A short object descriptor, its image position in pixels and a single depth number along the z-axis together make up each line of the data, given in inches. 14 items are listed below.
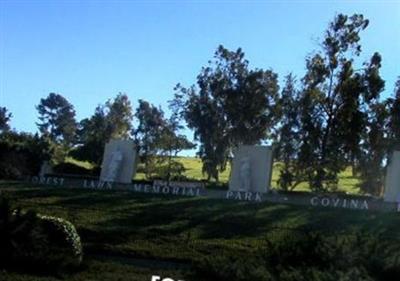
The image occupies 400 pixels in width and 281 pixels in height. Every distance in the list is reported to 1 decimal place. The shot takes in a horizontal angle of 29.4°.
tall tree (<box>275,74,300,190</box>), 1834.4
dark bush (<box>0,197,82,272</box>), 647.8
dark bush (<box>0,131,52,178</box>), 1947.8
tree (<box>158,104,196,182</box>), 2381.9
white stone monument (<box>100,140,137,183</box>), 1665.8
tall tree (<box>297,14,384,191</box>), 1632.6
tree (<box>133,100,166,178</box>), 2425.0
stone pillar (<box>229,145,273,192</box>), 1450.5
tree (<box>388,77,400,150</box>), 1792.1
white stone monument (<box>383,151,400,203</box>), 1288.1
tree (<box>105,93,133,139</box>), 2760.8
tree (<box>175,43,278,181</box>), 2023.9
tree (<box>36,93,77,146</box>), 3971.5
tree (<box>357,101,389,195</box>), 1765.5
